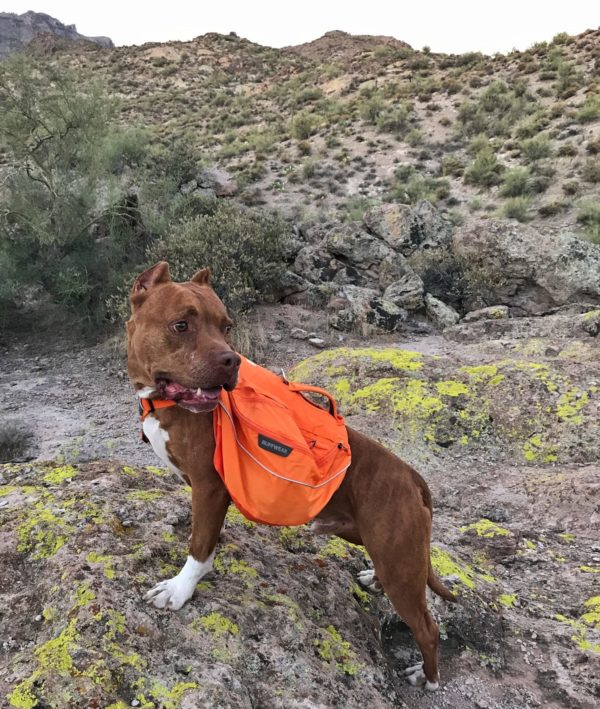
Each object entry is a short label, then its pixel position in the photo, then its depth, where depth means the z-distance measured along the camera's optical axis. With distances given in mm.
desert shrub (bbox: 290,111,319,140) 24828
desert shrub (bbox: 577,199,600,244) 12484
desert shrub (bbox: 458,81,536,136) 21450
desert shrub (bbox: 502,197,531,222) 15016
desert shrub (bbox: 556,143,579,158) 17078
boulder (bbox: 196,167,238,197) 17719
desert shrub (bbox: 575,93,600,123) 18641
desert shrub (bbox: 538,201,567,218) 14602
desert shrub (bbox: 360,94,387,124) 24984
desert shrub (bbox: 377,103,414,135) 23438
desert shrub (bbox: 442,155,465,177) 18984
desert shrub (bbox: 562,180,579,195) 15109
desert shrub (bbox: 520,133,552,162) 17859
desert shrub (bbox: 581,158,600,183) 15227
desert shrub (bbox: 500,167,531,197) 16219
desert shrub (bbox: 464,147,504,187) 17594
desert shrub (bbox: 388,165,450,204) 17359
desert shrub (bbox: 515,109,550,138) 19766
